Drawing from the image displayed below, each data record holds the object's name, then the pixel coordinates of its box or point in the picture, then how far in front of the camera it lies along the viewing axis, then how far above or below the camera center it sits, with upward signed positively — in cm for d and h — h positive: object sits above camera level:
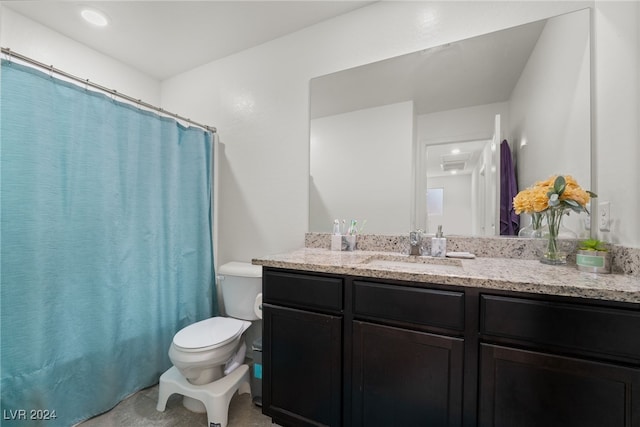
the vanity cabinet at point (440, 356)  76 -53
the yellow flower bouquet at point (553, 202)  104 +3
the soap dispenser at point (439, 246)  135 -20
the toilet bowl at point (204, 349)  133 -76
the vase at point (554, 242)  110 -15
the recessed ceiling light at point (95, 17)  164 +129
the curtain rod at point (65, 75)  109 +68
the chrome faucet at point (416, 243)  141 -19
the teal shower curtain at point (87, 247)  115 -21
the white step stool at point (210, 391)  134 -101
